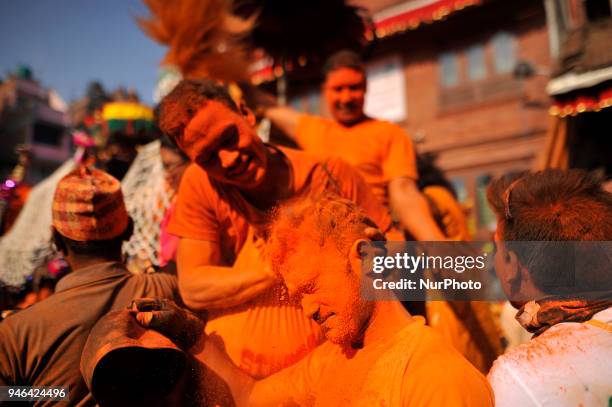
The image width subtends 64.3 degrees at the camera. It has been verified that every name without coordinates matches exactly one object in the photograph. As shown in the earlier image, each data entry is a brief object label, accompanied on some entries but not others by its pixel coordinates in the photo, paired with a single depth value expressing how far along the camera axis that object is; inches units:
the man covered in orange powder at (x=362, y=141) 100.7
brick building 410.0
